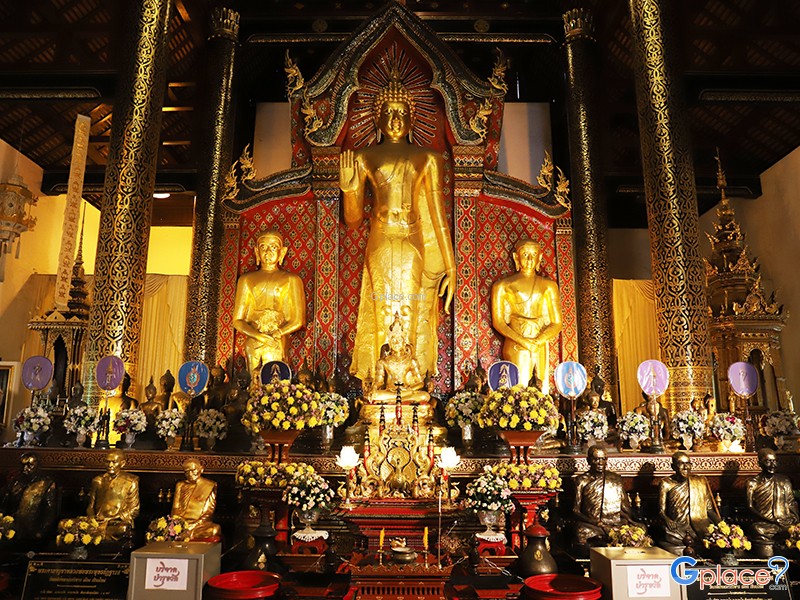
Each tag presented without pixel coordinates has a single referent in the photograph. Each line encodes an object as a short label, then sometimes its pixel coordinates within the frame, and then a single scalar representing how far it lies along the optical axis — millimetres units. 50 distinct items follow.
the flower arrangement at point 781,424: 7316
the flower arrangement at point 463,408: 6879
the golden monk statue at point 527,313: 8281
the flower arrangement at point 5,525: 4973
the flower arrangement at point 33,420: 6586
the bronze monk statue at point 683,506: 5266
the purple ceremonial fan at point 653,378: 6668
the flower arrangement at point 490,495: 5125
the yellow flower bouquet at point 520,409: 5684
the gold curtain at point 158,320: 11938
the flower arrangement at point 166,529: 4949
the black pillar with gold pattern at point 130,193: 7234
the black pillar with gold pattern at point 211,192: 9188
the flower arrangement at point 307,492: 5152
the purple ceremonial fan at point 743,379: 6766
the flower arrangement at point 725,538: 4934
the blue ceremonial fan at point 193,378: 7055
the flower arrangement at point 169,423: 6656
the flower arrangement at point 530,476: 5262
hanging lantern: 10625
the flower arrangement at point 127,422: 6480
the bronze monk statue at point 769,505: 5250
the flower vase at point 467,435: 6912
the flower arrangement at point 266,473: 5258
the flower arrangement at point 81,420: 6480
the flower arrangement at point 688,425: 6449
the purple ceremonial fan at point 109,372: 6770
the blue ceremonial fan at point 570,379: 6750
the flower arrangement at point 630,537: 4973
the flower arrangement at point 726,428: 6508
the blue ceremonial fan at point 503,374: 7199
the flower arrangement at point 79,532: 4727
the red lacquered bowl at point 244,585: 4012
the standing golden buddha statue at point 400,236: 8273
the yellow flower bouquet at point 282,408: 5648
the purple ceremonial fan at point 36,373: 6891
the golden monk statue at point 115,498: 5191
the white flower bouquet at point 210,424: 6812
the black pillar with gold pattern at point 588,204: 9562
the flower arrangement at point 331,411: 6227
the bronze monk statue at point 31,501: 5219
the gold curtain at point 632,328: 11883
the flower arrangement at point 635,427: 6469
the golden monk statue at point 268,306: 8281
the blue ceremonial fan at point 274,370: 7492
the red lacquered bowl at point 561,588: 4008
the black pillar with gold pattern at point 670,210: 7066
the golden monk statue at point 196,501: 5203
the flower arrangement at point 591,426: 6508
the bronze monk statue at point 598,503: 5324
